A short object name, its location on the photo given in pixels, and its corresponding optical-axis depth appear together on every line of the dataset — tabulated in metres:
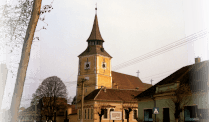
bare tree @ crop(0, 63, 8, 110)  9.41
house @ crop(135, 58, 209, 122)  21.62
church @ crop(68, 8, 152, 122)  45.91
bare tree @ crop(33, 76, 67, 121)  51.97
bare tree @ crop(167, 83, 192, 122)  22.24
